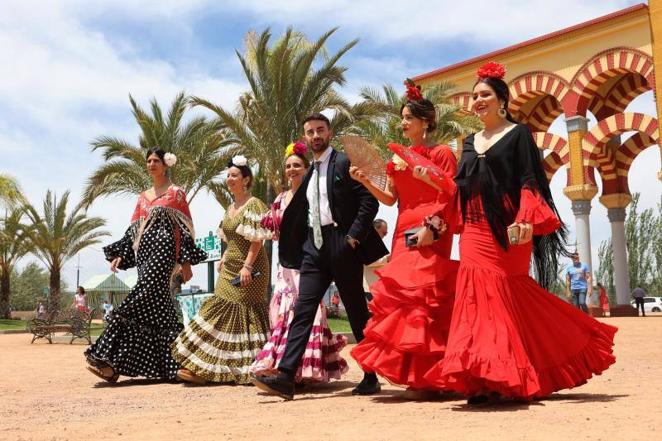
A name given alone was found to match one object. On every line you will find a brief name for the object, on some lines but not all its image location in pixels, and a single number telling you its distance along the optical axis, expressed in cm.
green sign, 1578
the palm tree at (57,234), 3325
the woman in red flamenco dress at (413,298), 472
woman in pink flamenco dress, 606
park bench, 1775
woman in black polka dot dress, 692
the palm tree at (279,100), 1795
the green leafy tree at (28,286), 6725
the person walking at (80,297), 2814
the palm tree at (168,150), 2141
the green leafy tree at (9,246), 3338
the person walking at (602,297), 2406
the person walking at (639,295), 2483
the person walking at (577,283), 1755
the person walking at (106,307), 3406
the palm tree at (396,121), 1941
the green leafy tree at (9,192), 3234
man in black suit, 525
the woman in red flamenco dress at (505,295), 424
